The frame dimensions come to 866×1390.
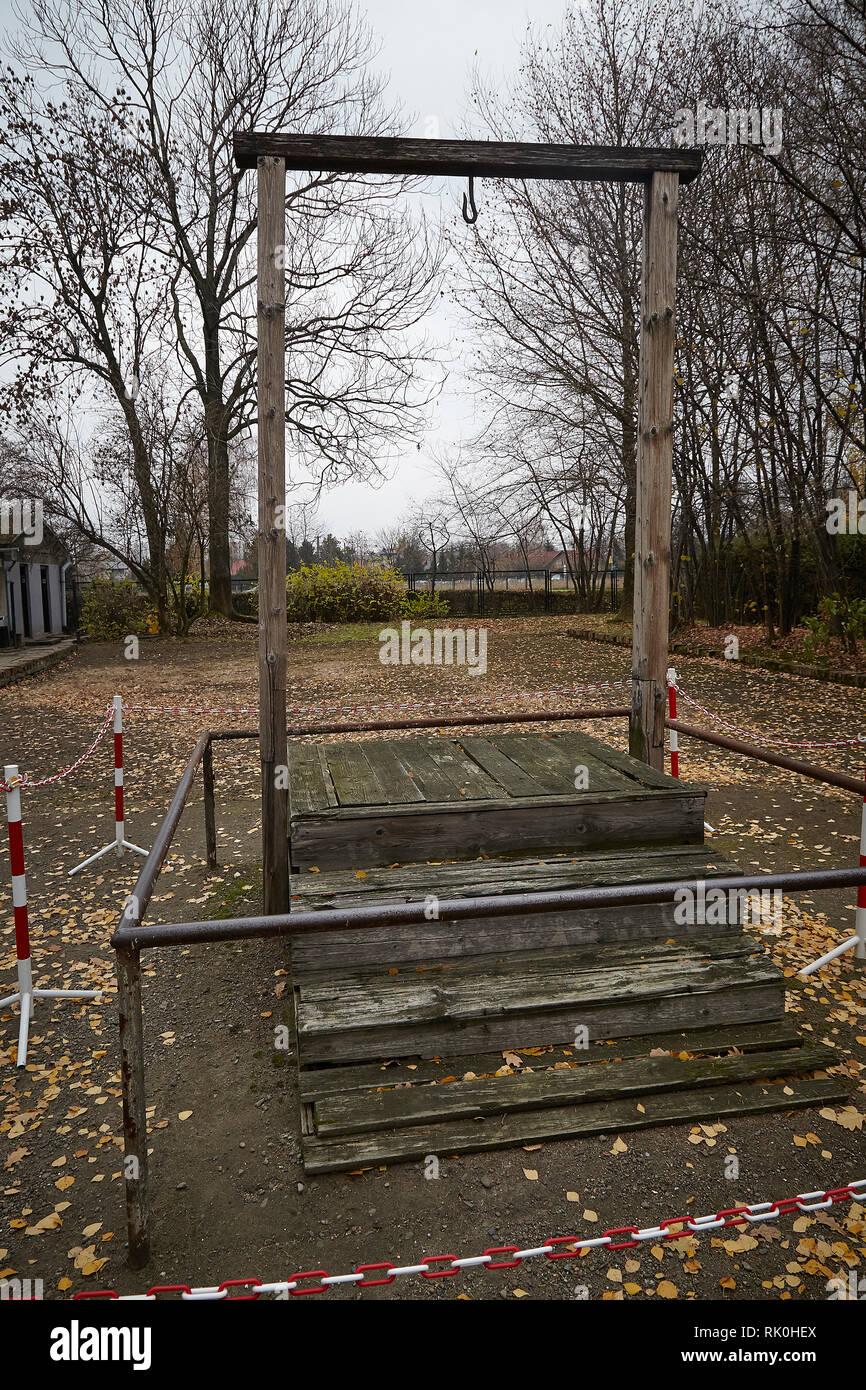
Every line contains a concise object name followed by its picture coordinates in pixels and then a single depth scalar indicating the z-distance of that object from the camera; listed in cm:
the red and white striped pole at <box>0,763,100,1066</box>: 388
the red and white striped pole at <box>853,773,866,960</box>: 433
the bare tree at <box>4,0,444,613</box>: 1933
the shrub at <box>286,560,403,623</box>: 2447
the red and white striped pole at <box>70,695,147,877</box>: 586
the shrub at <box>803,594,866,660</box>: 1247
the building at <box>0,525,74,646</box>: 1821
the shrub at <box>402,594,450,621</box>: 2514
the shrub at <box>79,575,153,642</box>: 2152
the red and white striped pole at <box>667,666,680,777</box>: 610
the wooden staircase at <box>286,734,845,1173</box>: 308
